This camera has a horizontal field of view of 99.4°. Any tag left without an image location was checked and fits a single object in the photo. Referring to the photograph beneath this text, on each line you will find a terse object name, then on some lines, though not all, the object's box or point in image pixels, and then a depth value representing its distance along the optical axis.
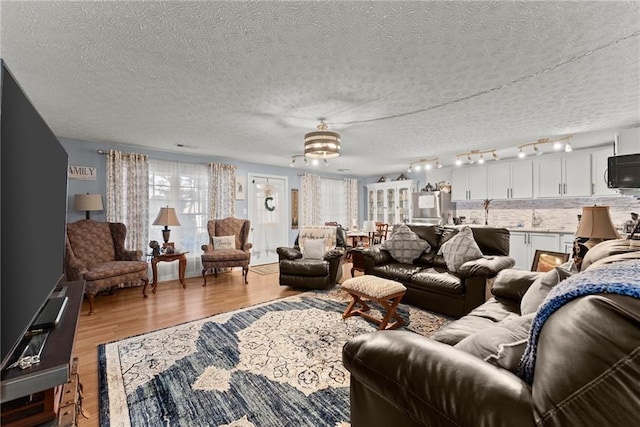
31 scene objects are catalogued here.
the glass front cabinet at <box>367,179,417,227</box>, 7.21
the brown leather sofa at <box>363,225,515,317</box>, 2.79
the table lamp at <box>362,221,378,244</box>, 6.66
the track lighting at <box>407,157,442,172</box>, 5.70
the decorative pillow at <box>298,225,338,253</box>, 4.67
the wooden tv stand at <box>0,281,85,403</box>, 0.88
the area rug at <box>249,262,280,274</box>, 5.44
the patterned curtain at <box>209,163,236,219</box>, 5.32
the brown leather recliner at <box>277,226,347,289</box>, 3.99
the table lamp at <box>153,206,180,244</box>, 4.32
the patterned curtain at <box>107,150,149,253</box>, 4.30
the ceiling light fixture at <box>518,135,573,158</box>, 3.80
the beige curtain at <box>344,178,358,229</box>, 8.01
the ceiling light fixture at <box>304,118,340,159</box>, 3.02
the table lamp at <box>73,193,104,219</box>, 3.90
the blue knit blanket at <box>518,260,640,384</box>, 0.62
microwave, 2.46
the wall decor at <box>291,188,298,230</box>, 6.82
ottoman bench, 2.64
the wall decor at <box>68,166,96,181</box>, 4.05
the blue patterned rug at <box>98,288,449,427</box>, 1.61
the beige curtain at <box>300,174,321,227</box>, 6.94
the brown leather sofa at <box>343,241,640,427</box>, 0.56
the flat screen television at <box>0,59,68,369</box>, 0.86
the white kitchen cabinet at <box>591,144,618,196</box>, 4.32
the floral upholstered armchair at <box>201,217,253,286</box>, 4.54
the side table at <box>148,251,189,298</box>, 4.09
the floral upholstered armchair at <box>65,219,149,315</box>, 3.27
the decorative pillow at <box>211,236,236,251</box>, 4.89
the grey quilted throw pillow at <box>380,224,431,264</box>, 3.78
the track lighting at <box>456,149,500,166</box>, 4.81
